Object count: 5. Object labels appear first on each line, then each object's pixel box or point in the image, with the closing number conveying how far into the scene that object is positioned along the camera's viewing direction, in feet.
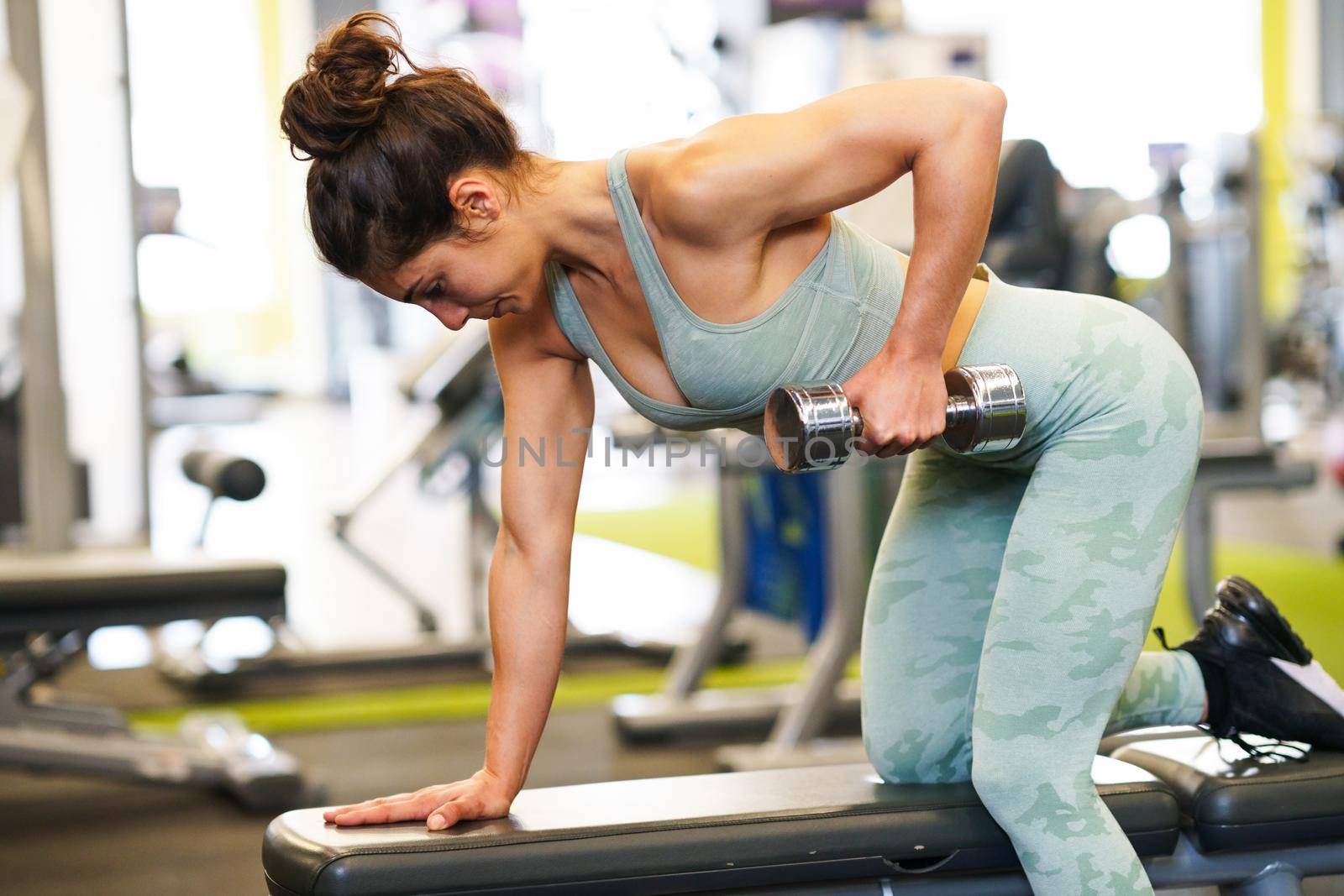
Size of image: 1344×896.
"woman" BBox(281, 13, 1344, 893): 7.86
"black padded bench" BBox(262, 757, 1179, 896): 8.27
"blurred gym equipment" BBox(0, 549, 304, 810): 15.38
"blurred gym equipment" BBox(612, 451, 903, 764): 18.34
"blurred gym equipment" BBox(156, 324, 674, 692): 23.65
